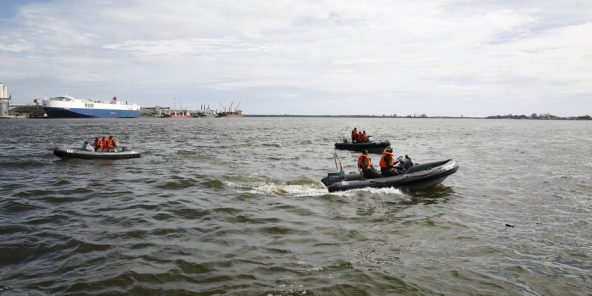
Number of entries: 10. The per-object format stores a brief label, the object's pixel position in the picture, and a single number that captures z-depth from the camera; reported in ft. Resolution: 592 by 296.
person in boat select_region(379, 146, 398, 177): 47.39
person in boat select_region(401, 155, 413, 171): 48.65
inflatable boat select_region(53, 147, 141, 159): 70.03
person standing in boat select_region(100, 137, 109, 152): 74.23
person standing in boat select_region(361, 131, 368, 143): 101.35
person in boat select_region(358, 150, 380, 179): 47.19
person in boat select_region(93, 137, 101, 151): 73.81
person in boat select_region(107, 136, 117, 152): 74.84
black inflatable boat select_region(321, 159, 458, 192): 46.21
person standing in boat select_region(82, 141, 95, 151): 72.91
